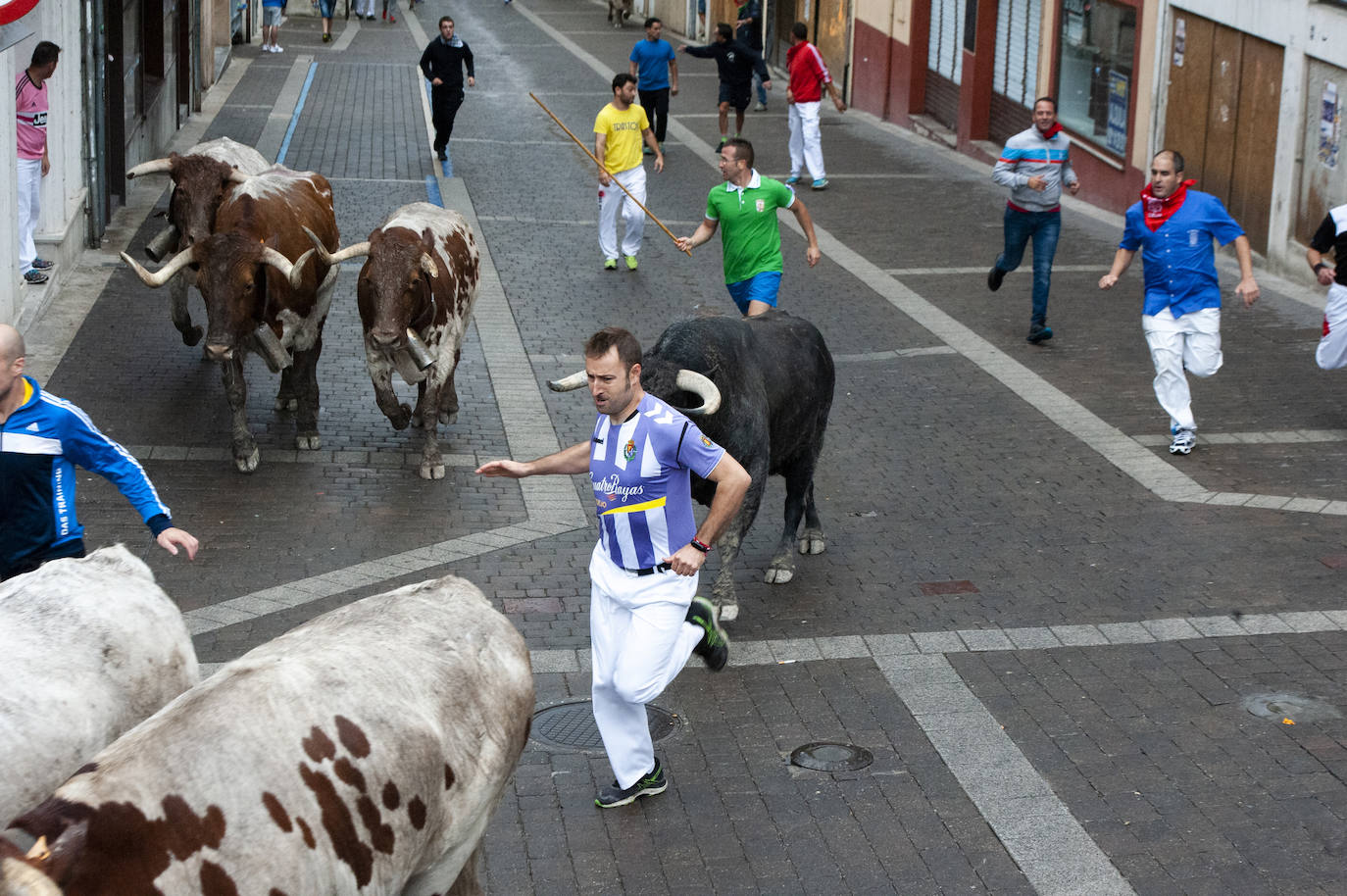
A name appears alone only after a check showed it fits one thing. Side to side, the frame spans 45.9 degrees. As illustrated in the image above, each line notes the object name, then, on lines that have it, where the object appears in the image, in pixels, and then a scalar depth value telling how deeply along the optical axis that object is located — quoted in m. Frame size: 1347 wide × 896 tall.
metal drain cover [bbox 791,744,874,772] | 7.29
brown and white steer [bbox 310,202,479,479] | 11.15
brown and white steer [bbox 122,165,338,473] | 11.08
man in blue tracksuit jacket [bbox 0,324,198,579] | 6.02
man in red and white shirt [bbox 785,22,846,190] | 23.11
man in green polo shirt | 12.08
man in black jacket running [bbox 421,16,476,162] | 22.78
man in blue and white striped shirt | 6.50
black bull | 8.59
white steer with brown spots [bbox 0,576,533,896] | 3.79
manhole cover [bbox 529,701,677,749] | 7.57
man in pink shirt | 14.40
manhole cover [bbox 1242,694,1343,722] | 7.71
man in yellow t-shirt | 17.61
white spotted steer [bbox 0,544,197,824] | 4.52
